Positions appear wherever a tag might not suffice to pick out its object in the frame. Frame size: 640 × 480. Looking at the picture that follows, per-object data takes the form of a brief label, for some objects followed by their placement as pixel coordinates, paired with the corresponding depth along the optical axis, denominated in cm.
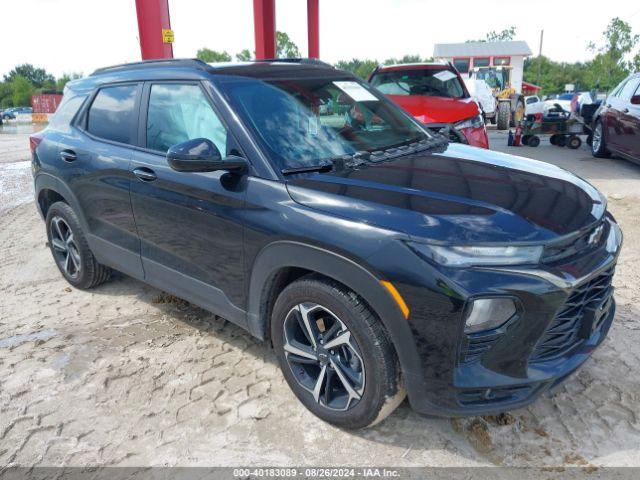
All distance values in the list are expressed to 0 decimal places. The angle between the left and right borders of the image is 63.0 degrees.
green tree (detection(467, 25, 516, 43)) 9344
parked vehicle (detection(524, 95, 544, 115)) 1227
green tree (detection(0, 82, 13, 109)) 8981
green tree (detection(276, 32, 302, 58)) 6175
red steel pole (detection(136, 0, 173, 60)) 895
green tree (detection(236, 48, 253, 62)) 6773
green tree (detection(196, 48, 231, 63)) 8025
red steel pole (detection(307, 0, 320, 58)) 1734
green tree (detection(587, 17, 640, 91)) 5420
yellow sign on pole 911
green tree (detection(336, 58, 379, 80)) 9096
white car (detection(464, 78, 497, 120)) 1345
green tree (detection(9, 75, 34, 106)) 8619
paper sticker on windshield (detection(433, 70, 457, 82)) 890
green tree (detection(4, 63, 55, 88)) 10938
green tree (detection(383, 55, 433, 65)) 9406
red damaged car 737
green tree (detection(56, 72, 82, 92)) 9944
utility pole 7269
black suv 215
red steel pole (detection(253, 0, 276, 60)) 1311
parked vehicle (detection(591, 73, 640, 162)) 860
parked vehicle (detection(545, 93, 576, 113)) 1240
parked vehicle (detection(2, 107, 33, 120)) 4386
